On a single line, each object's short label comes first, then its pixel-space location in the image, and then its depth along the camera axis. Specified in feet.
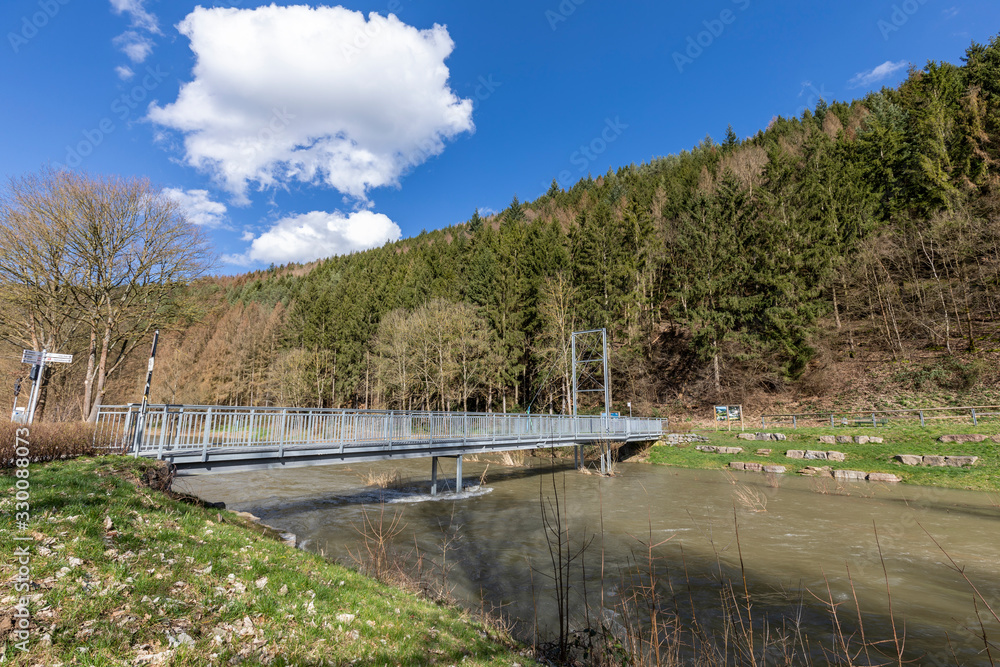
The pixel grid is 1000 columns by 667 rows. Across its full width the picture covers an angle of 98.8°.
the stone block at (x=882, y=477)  50.85
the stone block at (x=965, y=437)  53.62
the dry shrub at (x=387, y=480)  56.29
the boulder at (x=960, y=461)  48.91
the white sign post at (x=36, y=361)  28.86
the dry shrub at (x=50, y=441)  21.66
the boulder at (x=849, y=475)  53.59
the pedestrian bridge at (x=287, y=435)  28.99
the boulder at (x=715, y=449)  72.19
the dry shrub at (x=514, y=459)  79.46
